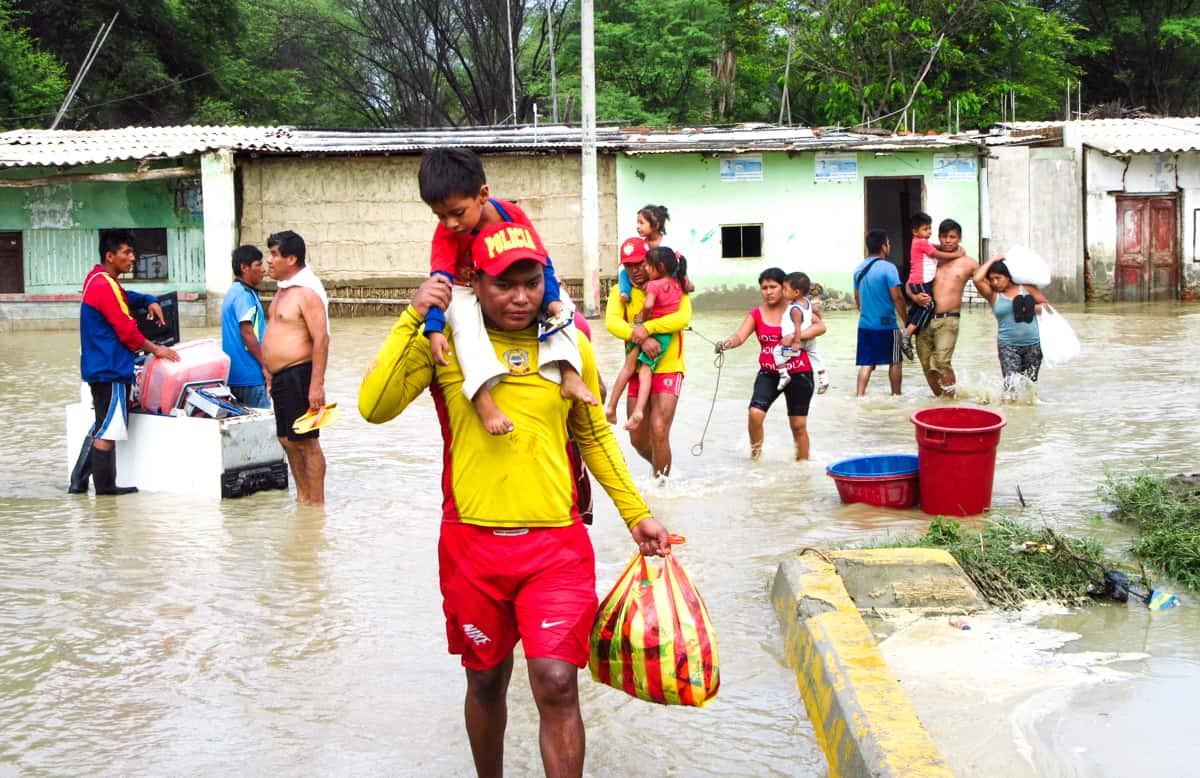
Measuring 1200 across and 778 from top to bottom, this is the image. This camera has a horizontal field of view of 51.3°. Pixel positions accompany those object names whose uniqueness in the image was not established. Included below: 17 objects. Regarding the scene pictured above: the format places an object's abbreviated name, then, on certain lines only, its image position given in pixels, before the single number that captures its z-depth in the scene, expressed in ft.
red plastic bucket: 22.67
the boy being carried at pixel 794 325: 28.43
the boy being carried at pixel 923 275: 38.52
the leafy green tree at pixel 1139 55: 115.44
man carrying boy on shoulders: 10.80
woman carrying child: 28.58
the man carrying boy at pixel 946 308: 38.04
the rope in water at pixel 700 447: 31.04
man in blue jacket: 26.35
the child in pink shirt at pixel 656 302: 25.20
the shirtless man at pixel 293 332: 24.72
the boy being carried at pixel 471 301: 10.94
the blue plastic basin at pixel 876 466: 24.98
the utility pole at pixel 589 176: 69.72
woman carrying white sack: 36.17
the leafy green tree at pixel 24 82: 88.12
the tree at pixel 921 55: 93.81
